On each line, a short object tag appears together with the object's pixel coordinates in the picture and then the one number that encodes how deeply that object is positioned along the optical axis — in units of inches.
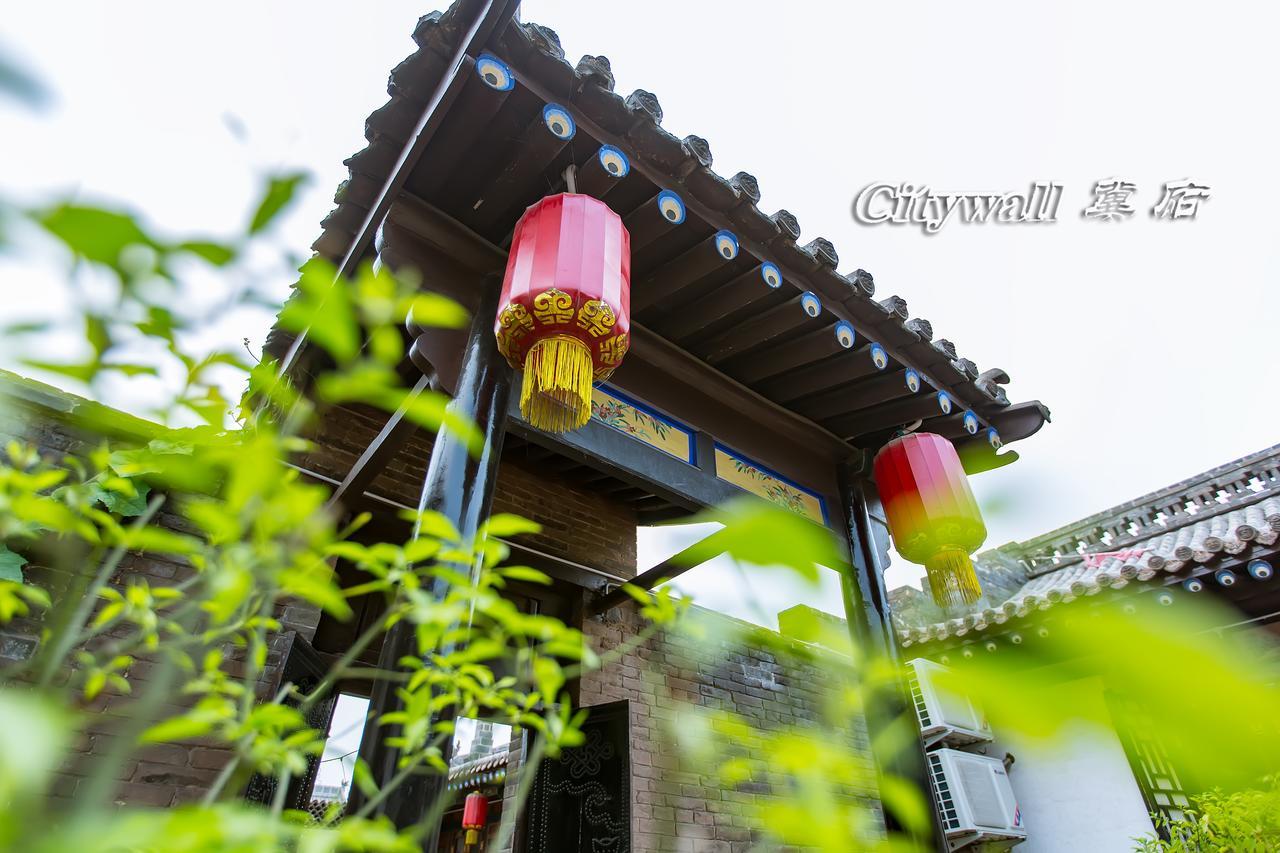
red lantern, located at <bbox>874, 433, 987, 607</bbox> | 120.2
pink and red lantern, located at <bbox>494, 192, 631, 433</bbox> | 78.8
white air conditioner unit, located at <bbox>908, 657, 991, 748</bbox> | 230.7
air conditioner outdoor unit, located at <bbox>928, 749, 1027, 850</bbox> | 206.8
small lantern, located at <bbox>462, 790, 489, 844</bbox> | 297.1
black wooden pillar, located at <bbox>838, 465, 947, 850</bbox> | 113.9
